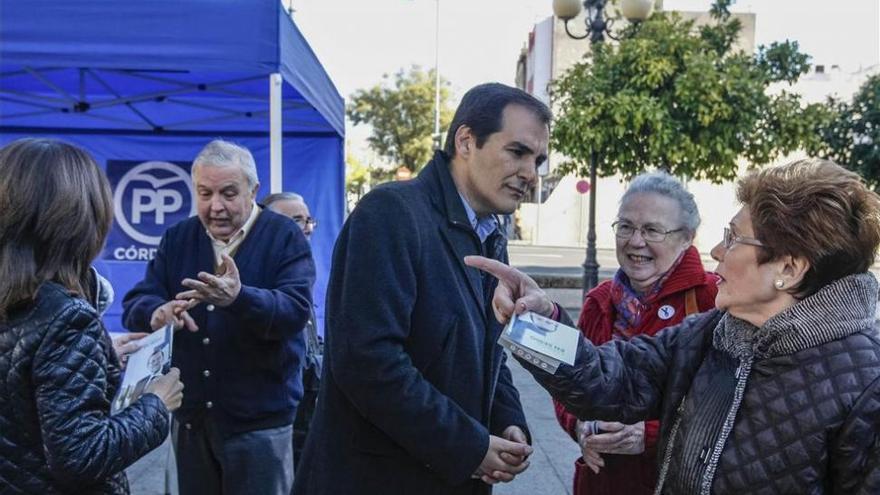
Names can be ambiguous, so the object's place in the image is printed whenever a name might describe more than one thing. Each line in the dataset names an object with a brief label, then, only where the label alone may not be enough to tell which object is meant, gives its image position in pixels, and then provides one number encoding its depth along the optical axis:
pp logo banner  6.00
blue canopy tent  3.46
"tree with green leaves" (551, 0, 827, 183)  7.83
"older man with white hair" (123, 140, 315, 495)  2.57
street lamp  9.27
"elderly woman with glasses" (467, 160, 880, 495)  1.49
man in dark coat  1.65
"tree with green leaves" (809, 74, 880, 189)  8.43
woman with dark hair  1.52
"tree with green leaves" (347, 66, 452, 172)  33.03
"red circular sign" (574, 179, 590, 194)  24.81
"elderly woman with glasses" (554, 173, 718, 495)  2.39
